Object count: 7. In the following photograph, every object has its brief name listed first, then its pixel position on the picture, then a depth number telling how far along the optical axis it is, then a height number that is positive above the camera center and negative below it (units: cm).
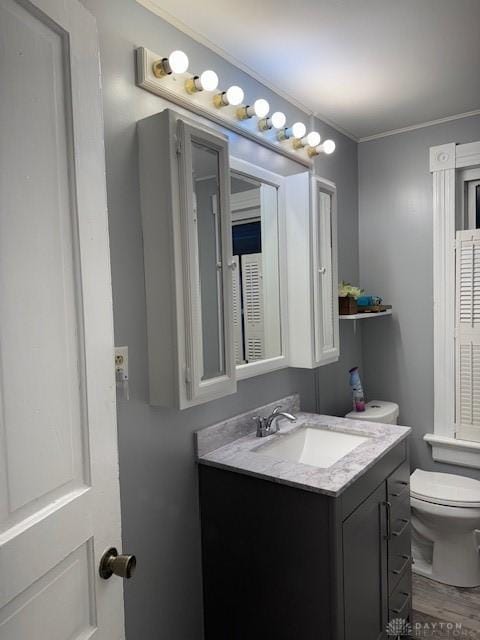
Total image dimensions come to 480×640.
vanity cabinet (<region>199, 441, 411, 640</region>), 138 -85
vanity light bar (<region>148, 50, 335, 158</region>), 142 +69
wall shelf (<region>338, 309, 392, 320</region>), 234 -13
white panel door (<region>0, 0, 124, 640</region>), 66 -6
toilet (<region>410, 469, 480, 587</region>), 211 -114
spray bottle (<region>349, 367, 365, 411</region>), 252 -55
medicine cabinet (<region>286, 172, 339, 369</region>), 200 +11
